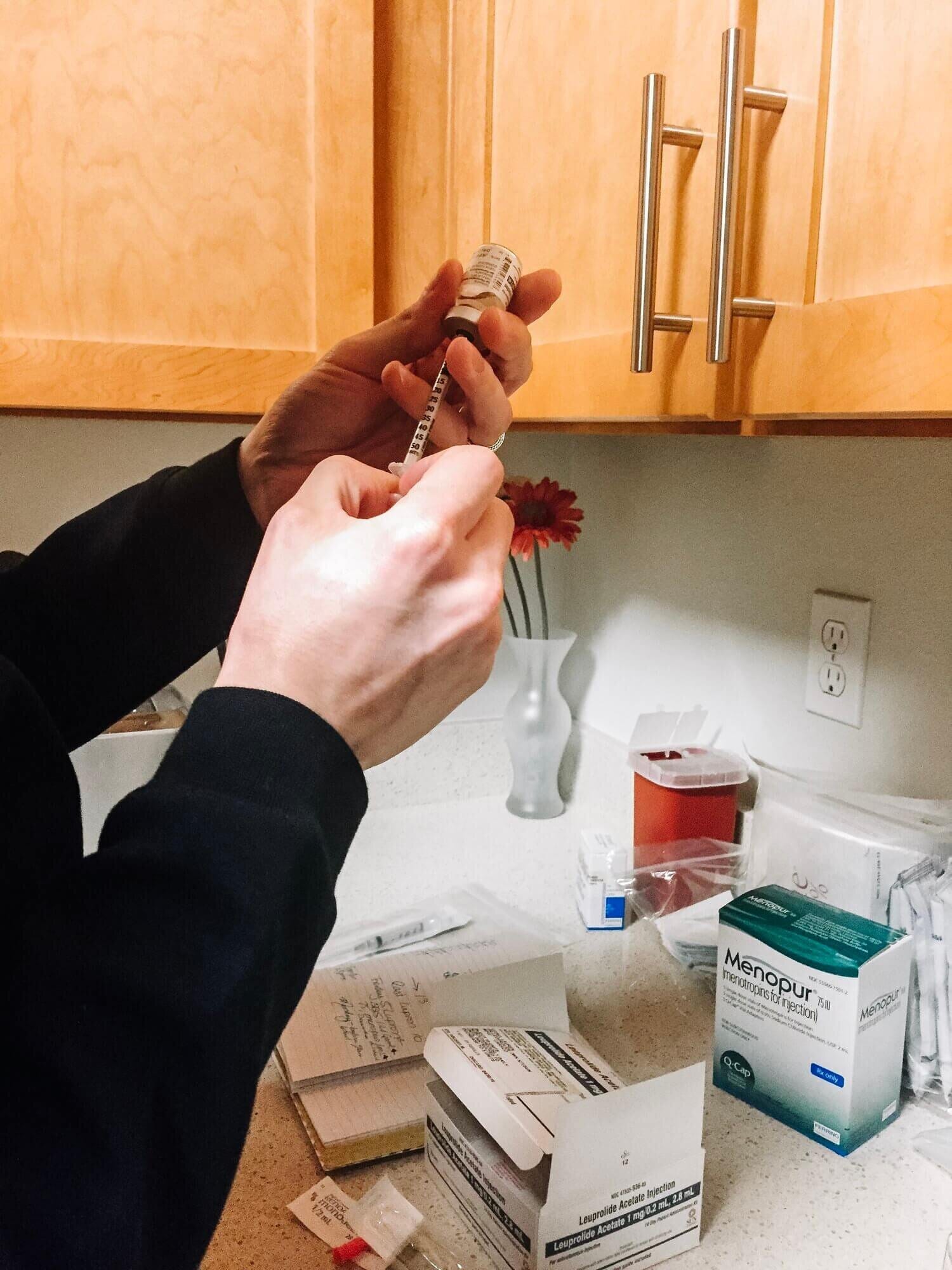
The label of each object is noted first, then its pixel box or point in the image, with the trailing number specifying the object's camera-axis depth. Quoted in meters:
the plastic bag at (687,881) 1.02
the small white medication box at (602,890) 1.04
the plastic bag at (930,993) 0.75
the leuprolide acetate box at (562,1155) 0.58
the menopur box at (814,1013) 0.69
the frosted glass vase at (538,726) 1.34
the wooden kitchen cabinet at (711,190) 0.53
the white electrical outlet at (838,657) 0.96
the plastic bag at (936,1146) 0.71
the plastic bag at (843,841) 0.80
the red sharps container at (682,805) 1.04
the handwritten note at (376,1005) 0.79
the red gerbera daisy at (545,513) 1.23
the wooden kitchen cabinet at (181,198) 0.86
